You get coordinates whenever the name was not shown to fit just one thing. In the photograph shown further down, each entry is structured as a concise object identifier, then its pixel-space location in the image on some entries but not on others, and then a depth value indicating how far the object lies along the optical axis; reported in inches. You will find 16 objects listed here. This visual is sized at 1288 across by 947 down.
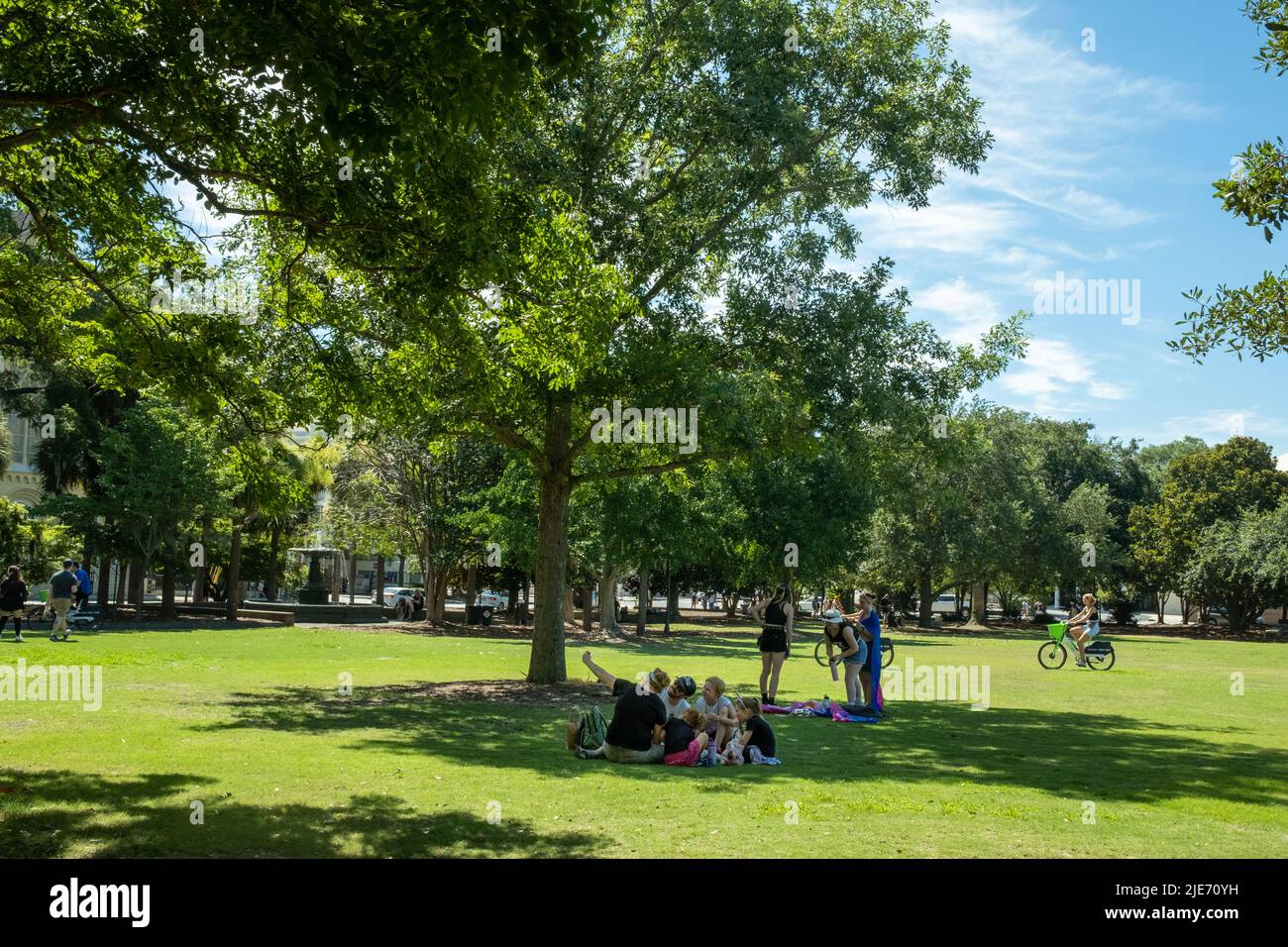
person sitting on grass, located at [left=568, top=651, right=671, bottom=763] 452.8
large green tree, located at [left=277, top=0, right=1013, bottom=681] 687.1
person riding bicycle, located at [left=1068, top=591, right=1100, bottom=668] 1163.3
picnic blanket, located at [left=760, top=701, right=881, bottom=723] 647.1
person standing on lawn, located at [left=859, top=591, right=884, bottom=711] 643.5
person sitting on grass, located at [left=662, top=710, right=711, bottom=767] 453.1
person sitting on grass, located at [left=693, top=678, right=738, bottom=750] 471.5
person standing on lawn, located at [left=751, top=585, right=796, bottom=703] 682.2
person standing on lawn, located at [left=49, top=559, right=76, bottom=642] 978.1
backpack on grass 470.0
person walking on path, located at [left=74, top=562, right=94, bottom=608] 1156.5
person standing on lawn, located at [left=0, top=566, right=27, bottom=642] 955.3
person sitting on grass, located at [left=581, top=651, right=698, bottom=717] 474.6
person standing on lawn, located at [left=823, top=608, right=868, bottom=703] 642.1
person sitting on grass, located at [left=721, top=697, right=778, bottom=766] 460.8
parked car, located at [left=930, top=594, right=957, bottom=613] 3944.4
